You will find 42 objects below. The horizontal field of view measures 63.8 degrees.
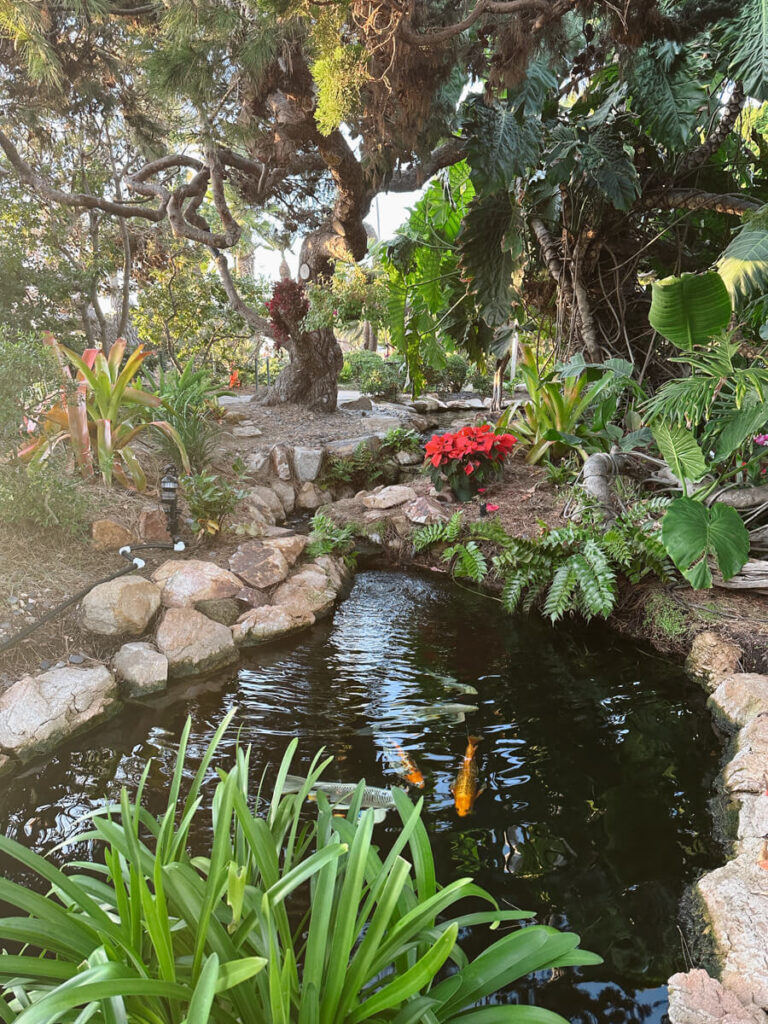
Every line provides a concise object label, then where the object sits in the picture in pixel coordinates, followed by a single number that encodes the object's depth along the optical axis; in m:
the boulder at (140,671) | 2.90
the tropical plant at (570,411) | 4.50
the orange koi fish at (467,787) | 2.10
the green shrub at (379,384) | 9.23
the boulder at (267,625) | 3.44
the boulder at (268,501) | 5.01
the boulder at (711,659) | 2.93
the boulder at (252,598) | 3.63
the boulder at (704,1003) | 1.33
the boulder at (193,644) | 3.10
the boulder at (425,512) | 4.70
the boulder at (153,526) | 3.94
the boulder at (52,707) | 2.44
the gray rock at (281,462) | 5.60
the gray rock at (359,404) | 7.85
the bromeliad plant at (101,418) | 3.95
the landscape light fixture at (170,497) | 3.81
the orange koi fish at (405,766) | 2.26
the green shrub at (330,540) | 4.32
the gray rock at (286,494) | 5.45
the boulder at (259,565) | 3.78
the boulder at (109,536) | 3.67
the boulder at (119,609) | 3.13
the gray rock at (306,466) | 5.75
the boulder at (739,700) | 2.52
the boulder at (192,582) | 3.44
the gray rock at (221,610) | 3.47
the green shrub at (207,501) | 4.06
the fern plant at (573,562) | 3.39
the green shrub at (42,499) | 3.32
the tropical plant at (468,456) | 4.86
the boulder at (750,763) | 2.09
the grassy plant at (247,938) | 0.91
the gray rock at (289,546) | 4.11
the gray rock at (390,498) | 5.11
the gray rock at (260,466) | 5.48
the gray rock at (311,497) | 5.57
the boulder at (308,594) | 3.71
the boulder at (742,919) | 1.44
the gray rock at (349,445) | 6.00
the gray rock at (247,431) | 6.16
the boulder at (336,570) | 4.13
